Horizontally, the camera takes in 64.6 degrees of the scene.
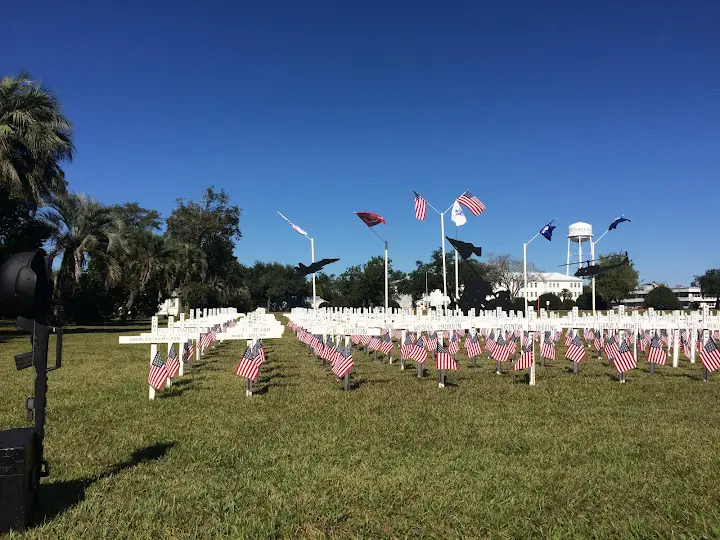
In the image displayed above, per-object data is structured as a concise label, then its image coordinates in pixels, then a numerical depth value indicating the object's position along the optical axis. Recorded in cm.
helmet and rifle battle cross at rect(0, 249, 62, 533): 418
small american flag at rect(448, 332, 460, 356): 1423
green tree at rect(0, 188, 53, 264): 3055
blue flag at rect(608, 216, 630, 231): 3169
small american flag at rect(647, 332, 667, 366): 1331
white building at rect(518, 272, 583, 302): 14400
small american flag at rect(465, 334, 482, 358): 1510
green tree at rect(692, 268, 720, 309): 11622
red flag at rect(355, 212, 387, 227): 2133
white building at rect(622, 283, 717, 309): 15312
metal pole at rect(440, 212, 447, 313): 2535
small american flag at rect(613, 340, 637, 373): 1199
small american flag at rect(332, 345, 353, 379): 1108
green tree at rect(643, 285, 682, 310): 6919
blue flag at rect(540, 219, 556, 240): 2598
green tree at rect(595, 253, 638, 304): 8656
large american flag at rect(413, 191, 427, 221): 2252
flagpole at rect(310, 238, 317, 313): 1891
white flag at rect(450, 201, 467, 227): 2603
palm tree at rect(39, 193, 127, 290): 3244
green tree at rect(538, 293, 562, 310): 8094
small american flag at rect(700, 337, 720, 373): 1219
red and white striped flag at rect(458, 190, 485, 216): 2279
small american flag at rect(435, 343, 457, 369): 1136
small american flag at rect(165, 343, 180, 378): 1064
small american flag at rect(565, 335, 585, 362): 1341
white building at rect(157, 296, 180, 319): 5981
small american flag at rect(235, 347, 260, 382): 1046
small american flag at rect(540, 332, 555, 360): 1389
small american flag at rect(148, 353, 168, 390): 1010
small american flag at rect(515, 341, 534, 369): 1196
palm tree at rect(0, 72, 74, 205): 2447
